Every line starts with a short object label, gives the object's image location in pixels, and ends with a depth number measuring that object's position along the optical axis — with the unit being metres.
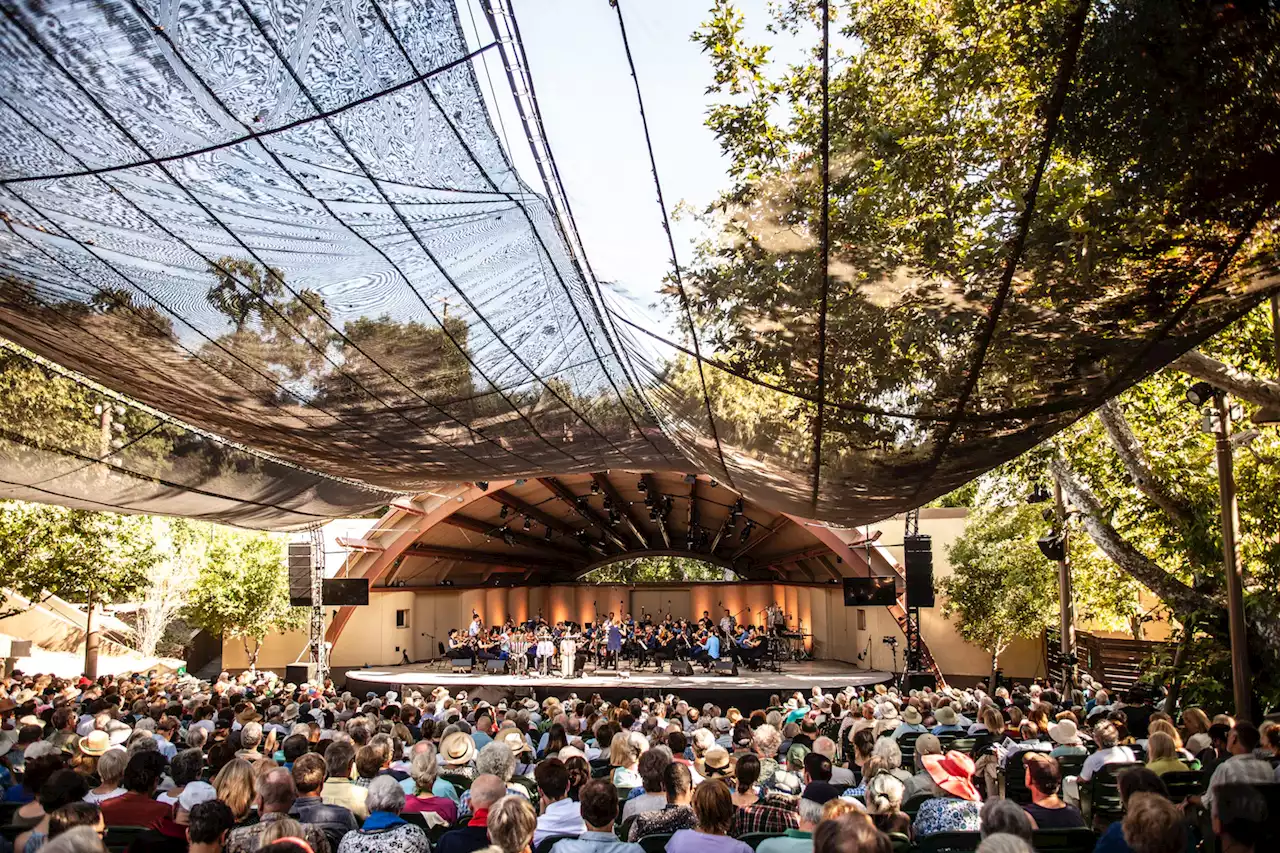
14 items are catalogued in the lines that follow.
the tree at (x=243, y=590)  23.25
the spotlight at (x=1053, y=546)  14.12
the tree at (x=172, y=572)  23.34
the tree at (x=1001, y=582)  19.75
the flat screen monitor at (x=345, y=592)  20.78
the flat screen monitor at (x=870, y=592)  19.14
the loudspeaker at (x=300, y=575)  20.25
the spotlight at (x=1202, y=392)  8.70
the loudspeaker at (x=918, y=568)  18.12
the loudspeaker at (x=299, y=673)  21.12
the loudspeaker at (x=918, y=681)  17.12
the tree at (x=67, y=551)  15.98
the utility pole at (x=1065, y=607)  14.12
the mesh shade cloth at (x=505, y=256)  2.92
